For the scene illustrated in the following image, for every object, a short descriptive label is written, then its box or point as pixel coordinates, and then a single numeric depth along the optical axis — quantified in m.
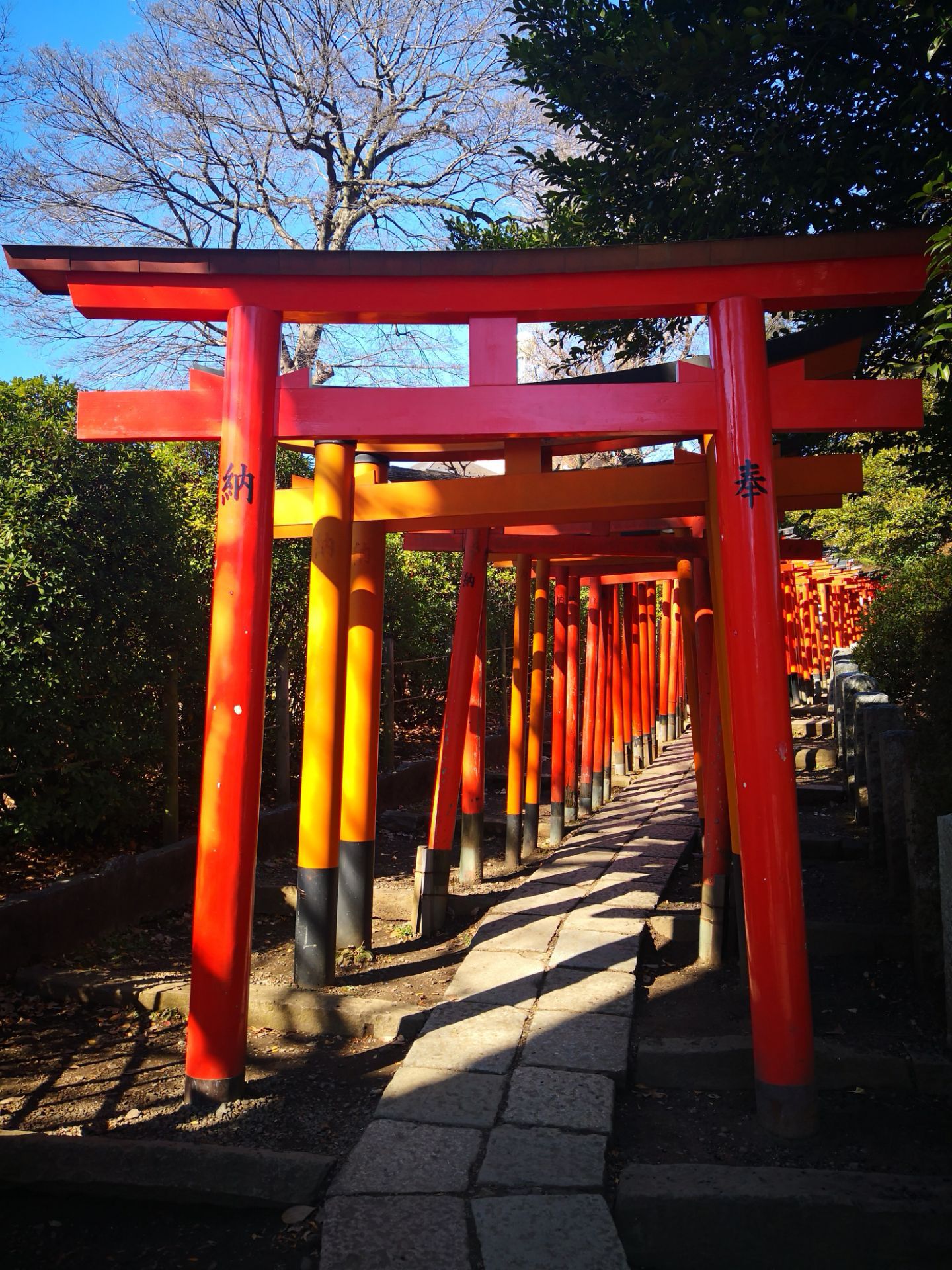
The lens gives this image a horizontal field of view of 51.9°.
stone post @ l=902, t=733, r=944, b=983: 4.29
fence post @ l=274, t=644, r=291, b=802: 8.38
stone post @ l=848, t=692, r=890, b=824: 7.34
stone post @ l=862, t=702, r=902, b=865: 5.98
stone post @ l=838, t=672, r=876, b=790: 9.05
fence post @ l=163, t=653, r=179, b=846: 6.68
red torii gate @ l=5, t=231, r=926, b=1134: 3.58
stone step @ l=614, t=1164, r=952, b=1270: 2.86
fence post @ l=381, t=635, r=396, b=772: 10.51
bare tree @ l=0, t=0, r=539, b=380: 14.34
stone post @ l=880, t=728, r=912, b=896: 5.14
